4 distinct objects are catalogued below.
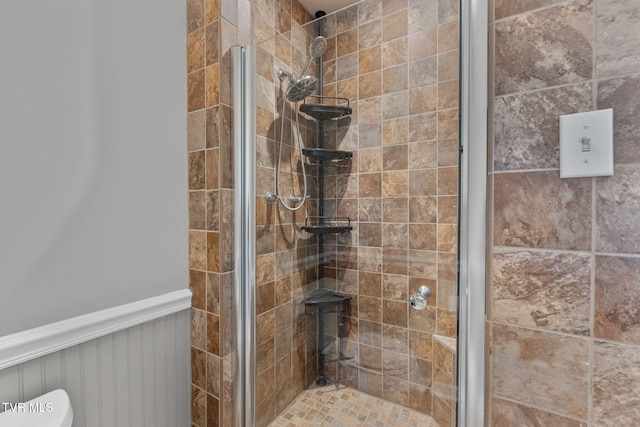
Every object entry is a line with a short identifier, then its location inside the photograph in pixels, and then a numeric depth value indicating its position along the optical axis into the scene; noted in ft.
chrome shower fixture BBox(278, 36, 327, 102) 3.84
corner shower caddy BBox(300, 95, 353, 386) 3.80
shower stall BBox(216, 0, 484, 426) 3.51
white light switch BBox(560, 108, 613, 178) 1.80
